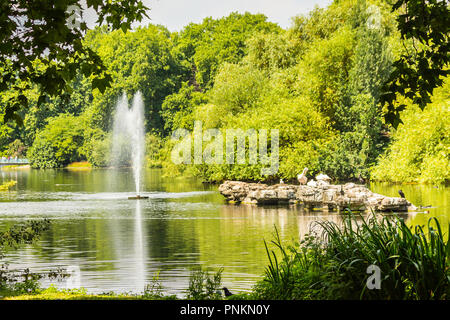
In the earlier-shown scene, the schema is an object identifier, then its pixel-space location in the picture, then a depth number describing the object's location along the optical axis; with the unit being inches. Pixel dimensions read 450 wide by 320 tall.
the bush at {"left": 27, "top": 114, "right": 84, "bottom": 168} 2642.7
